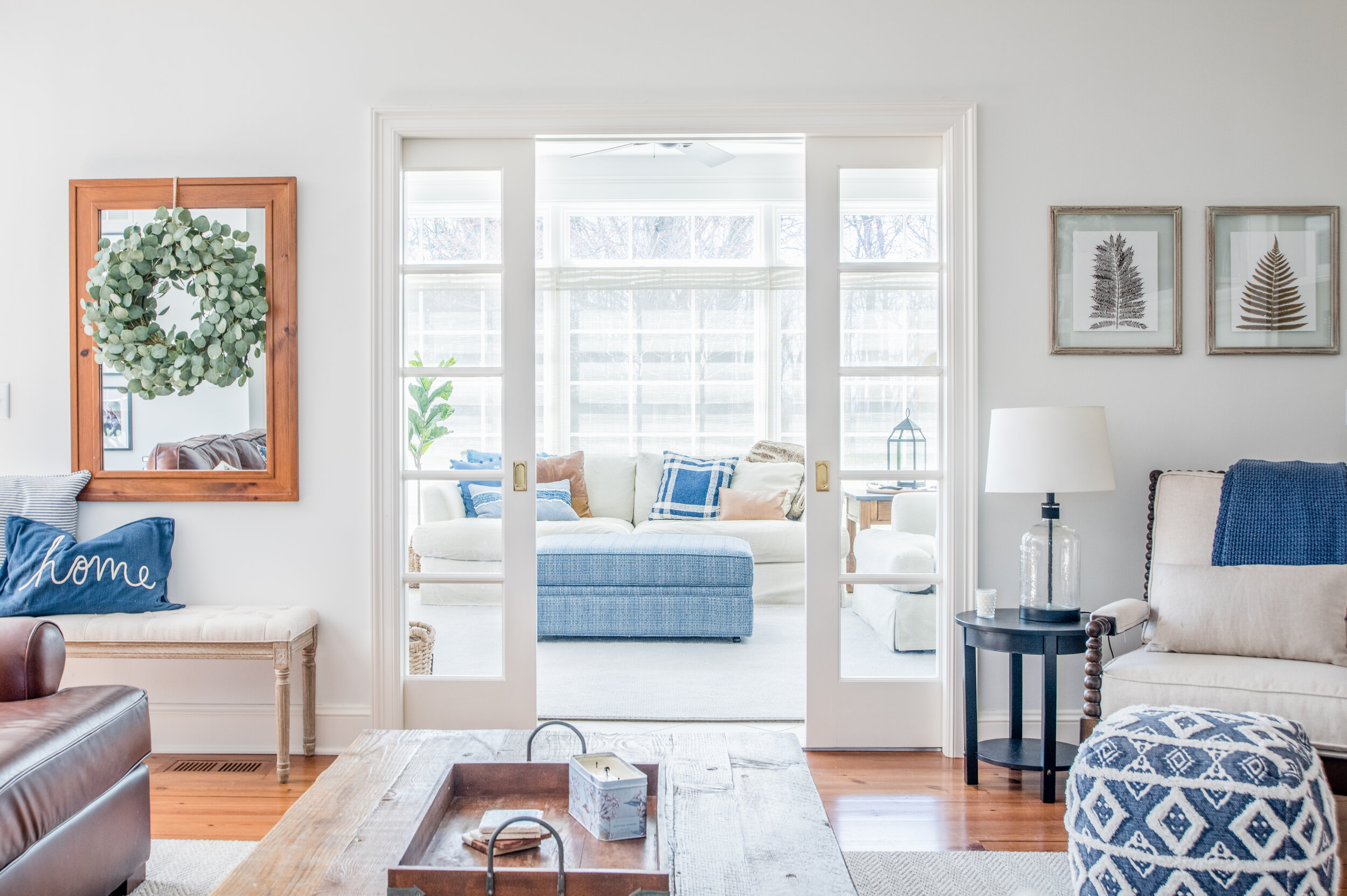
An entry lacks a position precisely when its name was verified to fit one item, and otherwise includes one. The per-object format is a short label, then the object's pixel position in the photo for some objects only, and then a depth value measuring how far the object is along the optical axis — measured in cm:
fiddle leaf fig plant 301
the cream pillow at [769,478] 586
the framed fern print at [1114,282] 291
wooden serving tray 121
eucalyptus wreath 290
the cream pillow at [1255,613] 242
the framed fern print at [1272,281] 289
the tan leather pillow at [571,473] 606
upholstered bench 265
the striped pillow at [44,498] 287
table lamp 257
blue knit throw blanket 257
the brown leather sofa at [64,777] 163
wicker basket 301
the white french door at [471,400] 298
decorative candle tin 141
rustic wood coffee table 129
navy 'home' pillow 269
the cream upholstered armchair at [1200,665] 217
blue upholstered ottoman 458
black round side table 251
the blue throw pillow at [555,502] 561
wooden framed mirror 292
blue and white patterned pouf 158
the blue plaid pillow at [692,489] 592
